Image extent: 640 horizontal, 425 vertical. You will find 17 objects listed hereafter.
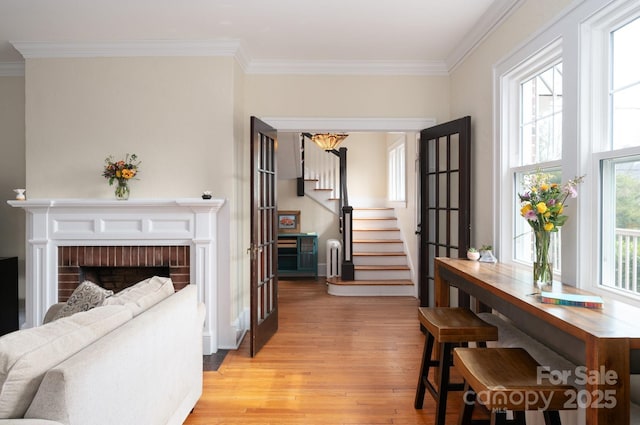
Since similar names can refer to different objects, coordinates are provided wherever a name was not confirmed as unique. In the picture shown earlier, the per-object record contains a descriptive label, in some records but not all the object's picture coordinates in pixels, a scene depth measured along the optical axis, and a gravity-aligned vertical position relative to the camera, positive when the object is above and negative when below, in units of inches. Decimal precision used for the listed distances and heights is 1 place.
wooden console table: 55.0 -18.5
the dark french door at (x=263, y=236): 147.5 -9.4
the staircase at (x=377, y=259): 240.8 -29.7
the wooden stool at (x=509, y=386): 64.4 -27.1
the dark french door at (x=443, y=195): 149.9 +6.2
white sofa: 52.6 -24.9
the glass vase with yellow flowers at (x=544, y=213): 88.5 -0.4
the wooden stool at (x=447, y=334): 95.2 -27.8
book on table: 72.3 -15.3
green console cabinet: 296.7 -30.3
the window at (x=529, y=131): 109.6 +22.7
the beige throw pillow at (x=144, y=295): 83.8 -17.8
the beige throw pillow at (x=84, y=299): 82.2 -17.4
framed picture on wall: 310.5 -7.4
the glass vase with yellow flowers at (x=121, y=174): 149.8 +13.0
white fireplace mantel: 149.8 -8.2
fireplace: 151.7 -17.6
